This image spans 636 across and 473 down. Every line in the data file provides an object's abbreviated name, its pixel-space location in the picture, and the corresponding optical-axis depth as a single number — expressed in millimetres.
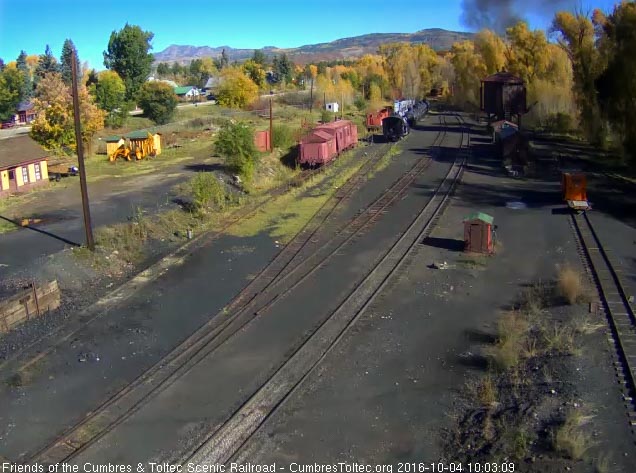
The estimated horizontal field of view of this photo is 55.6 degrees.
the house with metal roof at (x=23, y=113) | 73106
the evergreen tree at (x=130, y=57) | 71750
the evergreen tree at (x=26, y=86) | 70562
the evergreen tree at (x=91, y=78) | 76250
